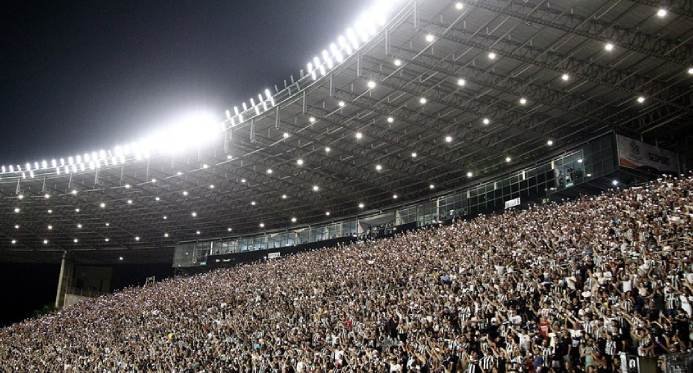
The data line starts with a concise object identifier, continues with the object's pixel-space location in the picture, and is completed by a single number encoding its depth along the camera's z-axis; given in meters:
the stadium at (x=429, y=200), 13.62
